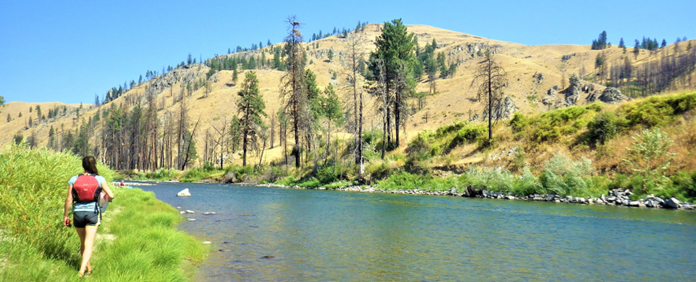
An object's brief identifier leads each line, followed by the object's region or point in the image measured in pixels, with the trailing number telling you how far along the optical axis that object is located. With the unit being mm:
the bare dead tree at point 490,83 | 39469
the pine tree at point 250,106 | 60219
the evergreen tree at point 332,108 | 69962
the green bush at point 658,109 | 28000
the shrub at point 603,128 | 30281
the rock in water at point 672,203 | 21312
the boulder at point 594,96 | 106138
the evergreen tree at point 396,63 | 45438
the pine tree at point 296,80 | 47469
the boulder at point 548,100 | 117188
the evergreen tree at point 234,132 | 81012
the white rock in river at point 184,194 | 31544
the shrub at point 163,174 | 66938
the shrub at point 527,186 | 28297
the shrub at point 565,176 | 26531
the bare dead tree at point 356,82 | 41438
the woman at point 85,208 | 6551
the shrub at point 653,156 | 23562
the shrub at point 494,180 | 30047
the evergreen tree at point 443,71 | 180000
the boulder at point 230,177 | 55062
